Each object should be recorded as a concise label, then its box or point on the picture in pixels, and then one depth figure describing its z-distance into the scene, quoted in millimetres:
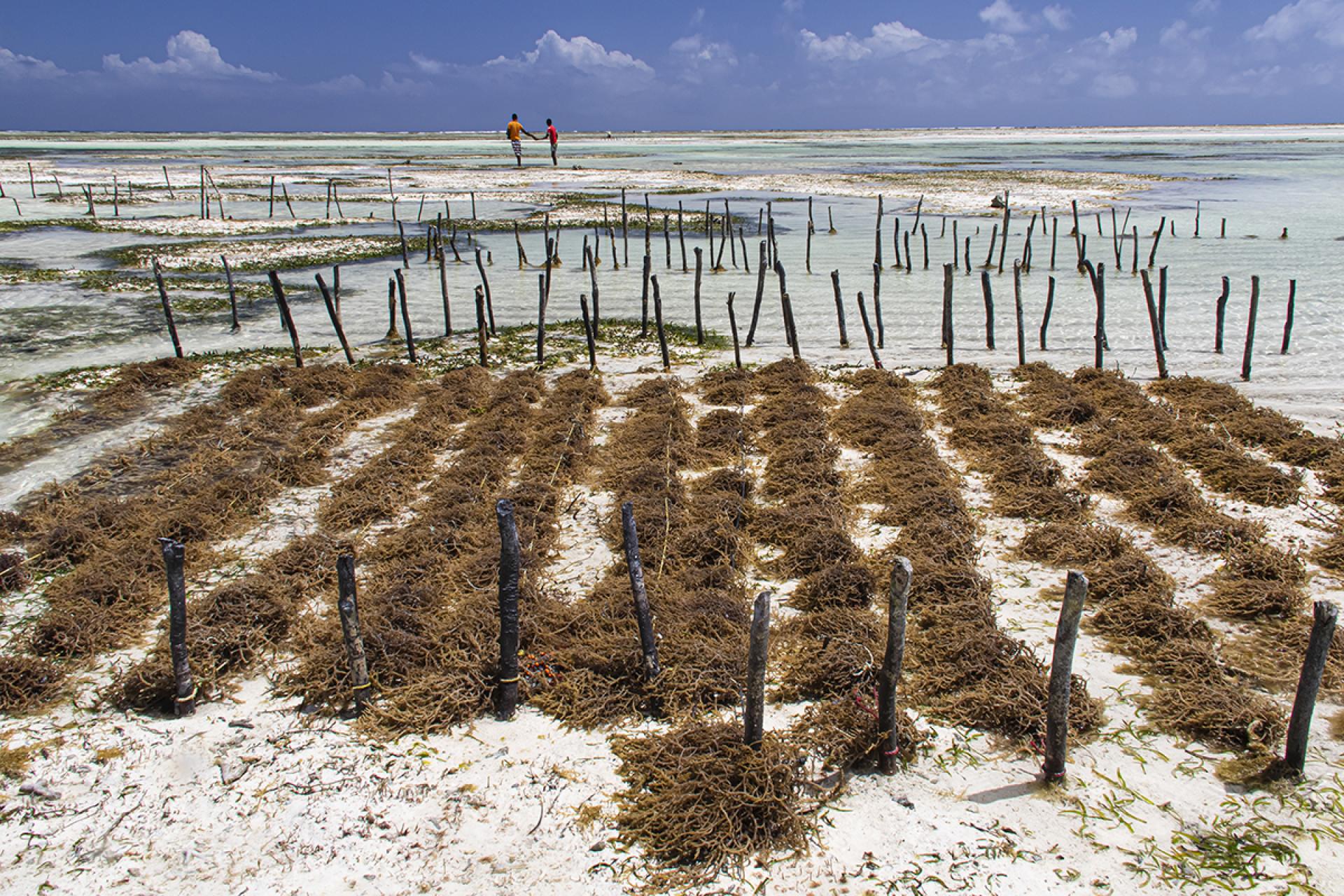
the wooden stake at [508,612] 4859
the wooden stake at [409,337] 13789
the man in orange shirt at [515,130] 48656
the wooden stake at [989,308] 13633
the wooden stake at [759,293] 14470
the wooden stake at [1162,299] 12555
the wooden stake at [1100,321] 12078
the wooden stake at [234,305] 15994
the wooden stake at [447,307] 15641
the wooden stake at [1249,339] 11883
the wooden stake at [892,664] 4340
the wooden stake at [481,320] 13377
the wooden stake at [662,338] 13195
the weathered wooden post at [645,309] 15000
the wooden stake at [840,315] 14203
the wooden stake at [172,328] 13641
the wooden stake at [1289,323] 12773
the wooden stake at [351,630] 4781
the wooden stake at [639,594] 5141
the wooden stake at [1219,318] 12727
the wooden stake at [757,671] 4176
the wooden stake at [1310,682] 4055
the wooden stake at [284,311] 13398
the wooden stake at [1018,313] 12781
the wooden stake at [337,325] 13445
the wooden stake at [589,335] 13336
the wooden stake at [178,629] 4809
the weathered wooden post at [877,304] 14273
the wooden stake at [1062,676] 4145
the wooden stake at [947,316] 12815
